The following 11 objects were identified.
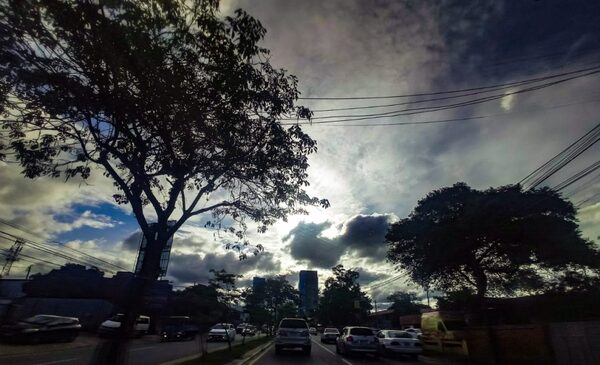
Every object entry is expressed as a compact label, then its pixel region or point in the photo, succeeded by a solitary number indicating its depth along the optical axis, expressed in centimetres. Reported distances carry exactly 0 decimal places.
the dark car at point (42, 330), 1956
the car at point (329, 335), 3808
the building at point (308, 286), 15612
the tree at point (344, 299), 8056
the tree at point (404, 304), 7956
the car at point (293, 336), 2078
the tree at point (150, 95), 680
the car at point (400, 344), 1962
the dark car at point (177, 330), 3322
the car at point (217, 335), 3672
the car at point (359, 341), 1984
